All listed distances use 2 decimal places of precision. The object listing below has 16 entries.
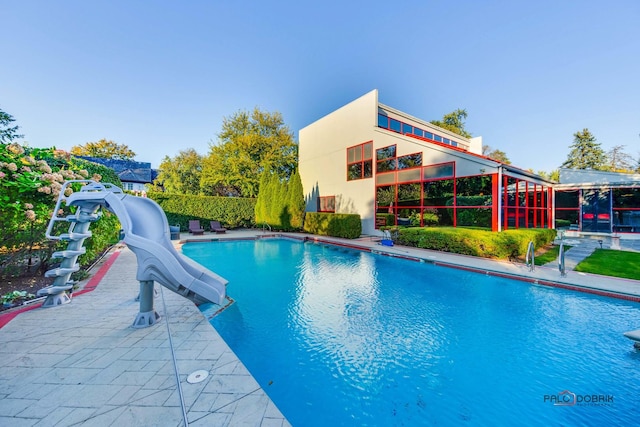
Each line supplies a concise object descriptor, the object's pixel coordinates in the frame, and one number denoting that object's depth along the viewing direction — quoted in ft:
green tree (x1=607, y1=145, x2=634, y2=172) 106.99
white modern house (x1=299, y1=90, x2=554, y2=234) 38.25
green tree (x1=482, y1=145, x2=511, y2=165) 138.49
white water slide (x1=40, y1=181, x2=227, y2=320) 12.66
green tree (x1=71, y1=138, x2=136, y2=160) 138.82
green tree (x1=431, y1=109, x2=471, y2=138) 116.04
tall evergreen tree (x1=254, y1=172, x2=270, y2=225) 64.85
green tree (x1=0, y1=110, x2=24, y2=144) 53.57
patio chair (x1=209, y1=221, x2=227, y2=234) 57.90
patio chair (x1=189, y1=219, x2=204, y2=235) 56.60
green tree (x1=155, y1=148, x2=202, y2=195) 100.17
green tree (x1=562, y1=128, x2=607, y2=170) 116.57
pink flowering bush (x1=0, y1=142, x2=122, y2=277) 15.33
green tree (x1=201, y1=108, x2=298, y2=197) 78.79
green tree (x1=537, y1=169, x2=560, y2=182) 121.99
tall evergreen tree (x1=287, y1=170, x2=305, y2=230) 59.77
